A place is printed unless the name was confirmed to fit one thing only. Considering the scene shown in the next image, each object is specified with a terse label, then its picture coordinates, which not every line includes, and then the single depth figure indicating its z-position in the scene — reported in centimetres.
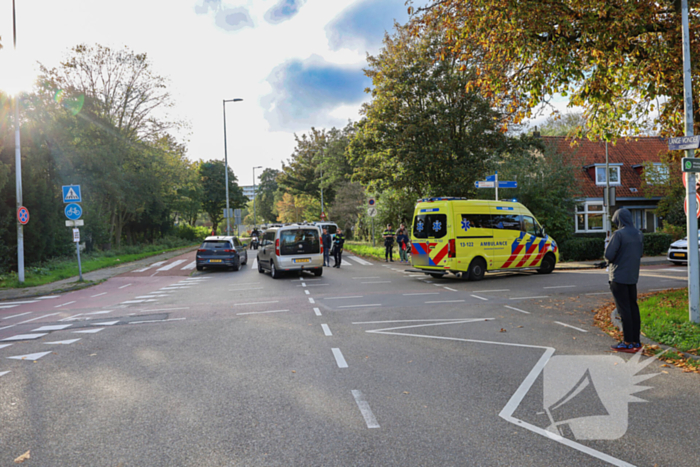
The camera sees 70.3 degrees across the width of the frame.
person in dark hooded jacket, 674
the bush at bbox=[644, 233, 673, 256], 2438
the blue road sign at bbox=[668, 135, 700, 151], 773
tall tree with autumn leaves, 909
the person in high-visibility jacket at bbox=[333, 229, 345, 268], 2203
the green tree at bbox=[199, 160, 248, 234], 7275
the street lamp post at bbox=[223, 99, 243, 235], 4044
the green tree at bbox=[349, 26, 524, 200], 2055
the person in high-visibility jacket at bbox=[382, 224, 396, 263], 2345
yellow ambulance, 1536
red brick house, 3353
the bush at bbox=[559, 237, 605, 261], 2259
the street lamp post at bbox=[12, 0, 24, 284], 1714
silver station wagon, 1759
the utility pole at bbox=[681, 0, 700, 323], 779
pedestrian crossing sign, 1748
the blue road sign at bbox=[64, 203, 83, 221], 1766
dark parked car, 2152
